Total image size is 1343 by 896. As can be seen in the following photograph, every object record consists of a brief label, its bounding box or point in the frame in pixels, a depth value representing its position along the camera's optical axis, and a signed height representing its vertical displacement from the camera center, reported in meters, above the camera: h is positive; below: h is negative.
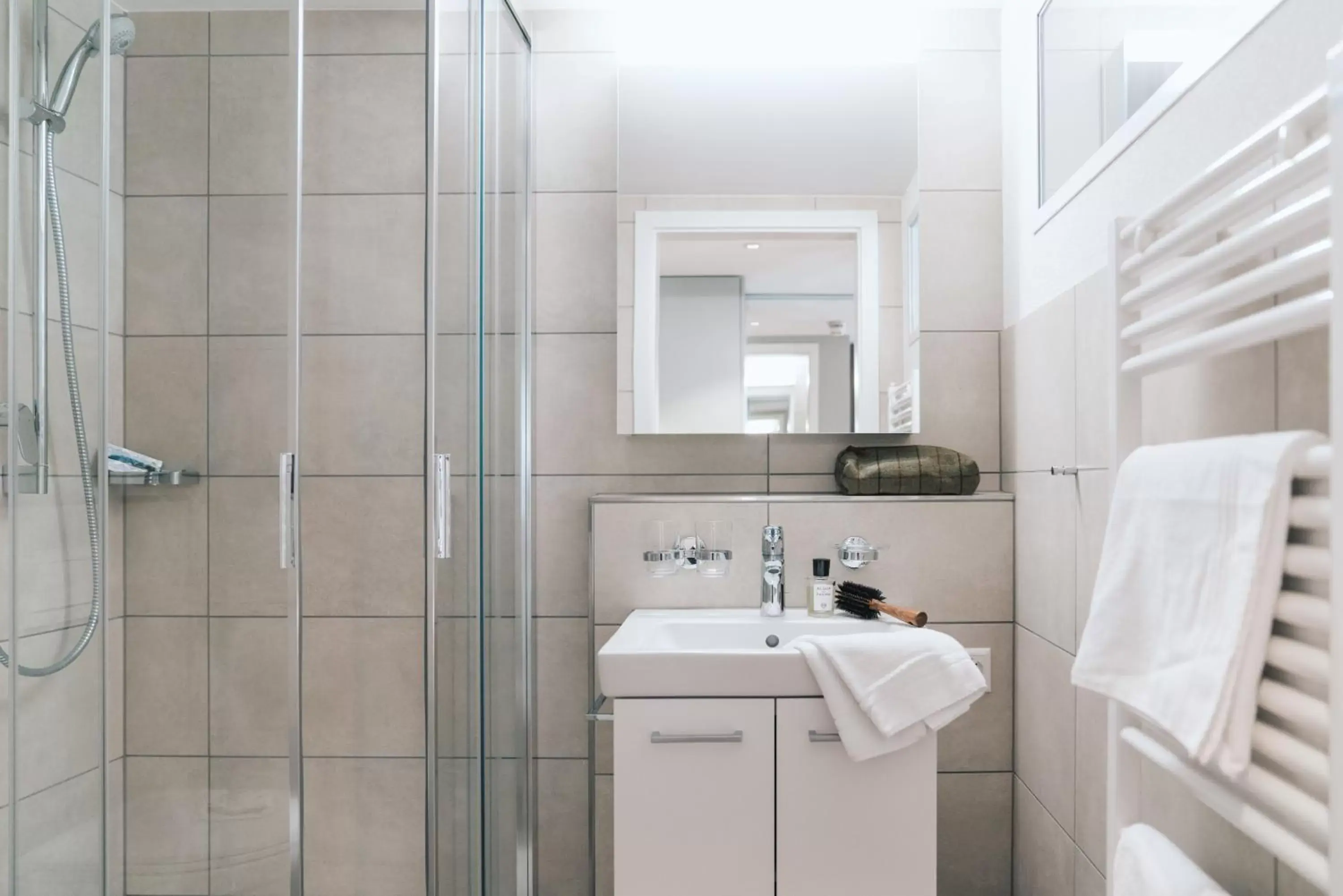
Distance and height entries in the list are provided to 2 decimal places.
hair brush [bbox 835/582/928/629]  1.96 -0.31
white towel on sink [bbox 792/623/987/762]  1.64 -0.41
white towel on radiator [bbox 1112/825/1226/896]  1.02 -0.47
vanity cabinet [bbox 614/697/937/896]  1.69 -0.62
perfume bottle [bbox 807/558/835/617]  2.01 -0.30
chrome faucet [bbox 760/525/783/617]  2.03 -0.25
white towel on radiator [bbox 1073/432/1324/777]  0.88 -0.14
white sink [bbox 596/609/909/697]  1.68 -0.39
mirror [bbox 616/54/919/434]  2.22 +0.47
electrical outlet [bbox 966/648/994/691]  2.02 -0.44
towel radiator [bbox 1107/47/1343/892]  0.82 +0.12
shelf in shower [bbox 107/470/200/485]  1.05 -0.03
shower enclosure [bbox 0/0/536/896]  0.97 +0.00
